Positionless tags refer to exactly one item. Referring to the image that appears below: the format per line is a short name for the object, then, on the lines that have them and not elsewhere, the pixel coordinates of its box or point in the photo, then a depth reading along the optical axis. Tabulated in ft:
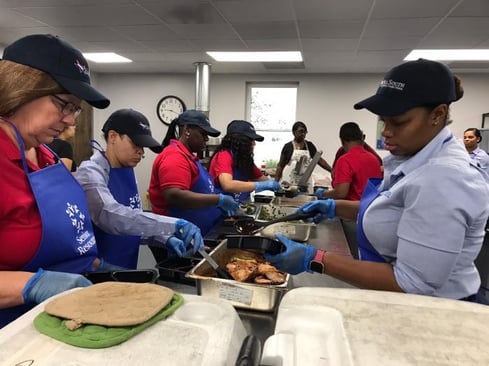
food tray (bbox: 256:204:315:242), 7.04
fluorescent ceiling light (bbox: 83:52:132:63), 18.60
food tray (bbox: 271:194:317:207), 10.69
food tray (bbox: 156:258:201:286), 4.45
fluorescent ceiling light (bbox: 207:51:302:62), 17.20
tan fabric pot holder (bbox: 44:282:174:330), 2.13
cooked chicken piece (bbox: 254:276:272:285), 4.05
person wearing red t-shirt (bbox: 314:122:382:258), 9.71
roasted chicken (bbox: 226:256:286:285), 4.19
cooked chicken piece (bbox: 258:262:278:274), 4.49
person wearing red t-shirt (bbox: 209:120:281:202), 9.59
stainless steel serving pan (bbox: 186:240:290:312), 3.64
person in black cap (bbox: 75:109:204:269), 5.04
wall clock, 23.18
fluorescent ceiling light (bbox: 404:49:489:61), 15.87
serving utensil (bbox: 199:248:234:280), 4.32
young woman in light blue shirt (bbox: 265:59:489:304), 3.07
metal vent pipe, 20.04
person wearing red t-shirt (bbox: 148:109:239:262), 7.25
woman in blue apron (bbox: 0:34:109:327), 3.23
